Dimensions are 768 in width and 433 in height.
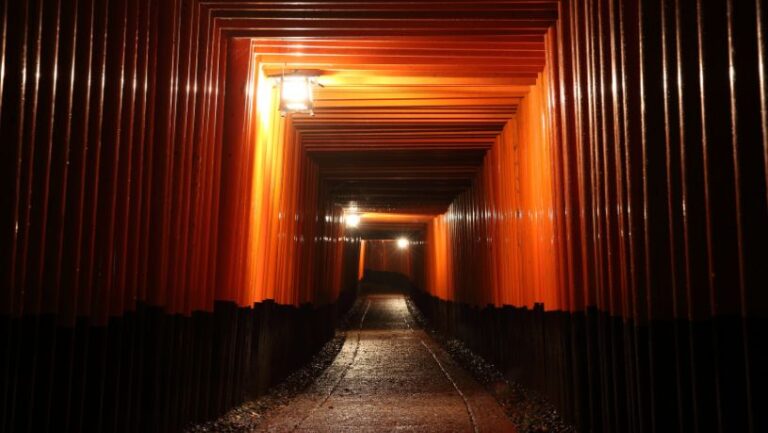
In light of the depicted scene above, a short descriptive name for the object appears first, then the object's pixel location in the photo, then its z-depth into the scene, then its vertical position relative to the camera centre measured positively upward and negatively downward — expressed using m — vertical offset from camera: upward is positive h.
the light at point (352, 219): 23.24 +2.14
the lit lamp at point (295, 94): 8.38 +2.35
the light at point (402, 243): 38.44 +2.19
